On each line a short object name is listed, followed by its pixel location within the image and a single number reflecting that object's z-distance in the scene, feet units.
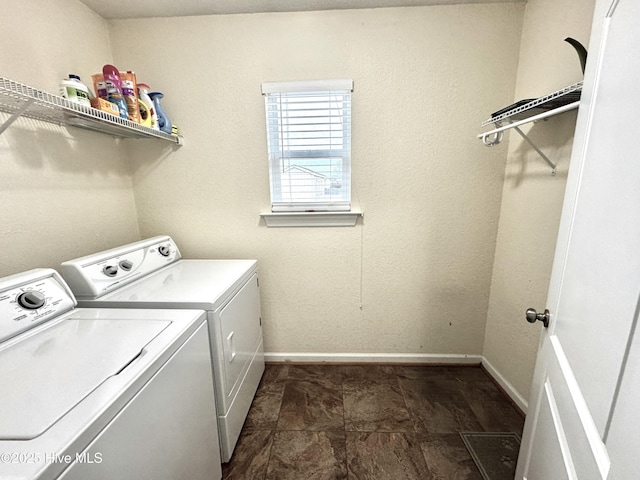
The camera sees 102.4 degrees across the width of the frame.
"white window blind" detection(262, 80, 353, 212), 5.59
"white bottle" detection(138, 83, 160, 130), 4.96
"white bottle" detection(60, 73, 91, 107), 3.65
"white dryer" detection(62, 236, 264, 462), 3.73
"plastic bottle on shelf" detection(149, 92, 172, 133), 5.24
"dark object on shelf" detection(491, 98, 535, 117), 4.02
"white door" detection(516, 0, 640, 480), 1.54
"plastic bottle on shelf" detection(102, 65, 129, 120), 4.25
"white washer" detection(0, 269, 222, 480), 1.66
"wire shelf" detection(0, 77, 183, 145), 2.93
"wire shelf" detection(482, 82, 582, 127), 3.31
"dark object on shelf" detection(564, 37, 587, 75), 3.38
